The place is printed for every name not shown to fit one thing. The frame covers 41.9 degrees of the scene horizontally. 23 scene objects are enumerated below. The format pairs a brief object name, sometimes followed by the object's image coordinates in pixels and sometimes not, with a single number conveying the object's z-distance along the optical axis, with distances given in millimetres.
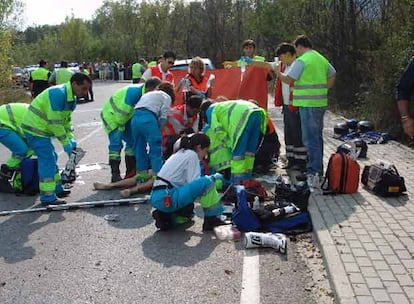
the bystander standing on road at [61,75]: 20703
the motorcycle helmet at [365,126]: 12772
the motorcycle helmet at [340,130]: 12711
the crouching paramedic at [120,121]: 8633
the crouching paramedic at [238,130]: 7359
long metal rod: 7289
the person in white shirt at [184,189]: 6156
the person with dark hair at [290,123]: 8984
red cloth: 12117
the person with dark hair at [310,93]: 8062
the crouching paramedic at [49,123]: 7562
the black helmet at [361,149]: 9883
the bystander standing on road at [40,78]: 21438
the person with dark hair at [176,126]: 8870
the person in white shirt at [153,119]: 7910
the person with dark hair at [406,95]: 4699
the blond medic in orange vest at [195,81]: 9891
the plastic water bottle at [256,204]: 6400
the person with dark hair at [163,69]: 11562
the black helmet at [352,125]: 13087
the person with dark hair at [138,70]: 24219
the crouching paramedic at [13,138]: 8516
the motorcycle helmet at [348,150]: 7695
